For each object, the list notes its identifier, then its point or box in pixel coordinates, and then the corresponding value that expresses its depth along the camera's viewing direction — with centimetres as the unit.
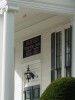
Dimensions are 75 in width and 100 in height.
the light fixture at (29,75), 2036
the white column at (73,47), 1649
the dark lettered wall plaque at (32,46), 1989
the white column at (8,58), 1444
